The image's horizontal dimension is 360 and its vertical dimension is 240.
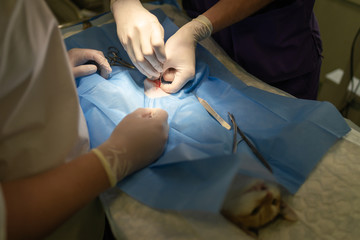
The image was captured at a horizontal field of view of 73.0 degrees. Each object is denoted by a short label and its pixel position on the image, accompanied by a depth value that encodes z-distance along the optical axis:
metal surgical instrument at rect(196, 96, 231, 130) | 1.06
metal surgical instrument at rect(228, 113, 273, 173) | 0.93
